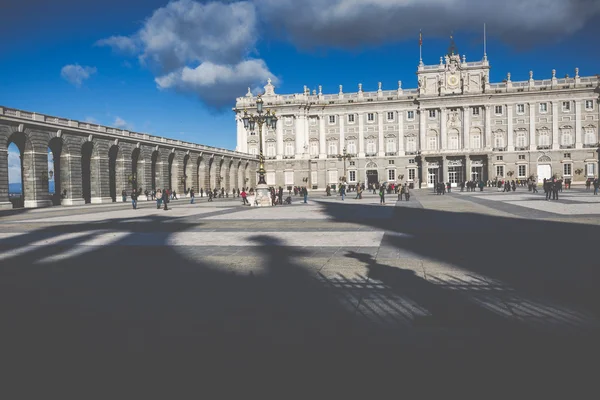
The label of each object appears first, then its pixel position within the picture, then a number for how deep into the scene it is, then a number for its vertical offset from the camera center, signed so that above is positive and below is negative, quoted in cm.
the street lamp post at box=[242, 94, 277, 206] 2689 +169
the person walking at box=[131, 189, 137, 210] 2743 -27
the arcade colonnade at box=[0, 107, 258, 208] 3169 +326
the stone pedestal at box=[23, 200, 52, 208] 3234 -57
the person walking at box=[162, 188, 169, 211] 2552 -30
